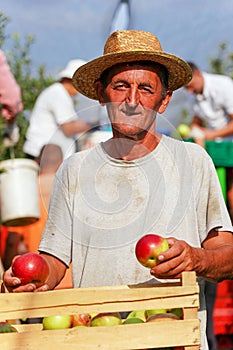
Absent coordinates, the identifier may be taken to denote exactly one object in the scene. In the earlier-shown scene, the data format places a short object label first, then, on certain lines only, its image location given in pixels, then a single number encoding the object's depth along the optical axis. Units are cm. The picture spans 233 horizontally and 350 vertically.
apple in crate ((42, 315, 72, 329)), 330
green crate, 797
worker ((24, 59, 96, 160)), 956
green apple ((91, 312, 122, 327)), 329
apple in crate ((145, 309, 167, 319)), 330
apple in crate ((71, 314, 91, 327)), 341
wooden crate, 307
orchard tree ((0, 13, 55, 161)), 1403
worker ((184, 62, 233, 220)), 970
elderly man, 400
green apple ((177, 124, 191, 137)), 1084
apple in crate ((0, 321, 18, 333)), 322
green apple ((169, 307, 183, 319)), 332
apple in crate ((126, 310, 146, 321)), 344
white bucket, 896
